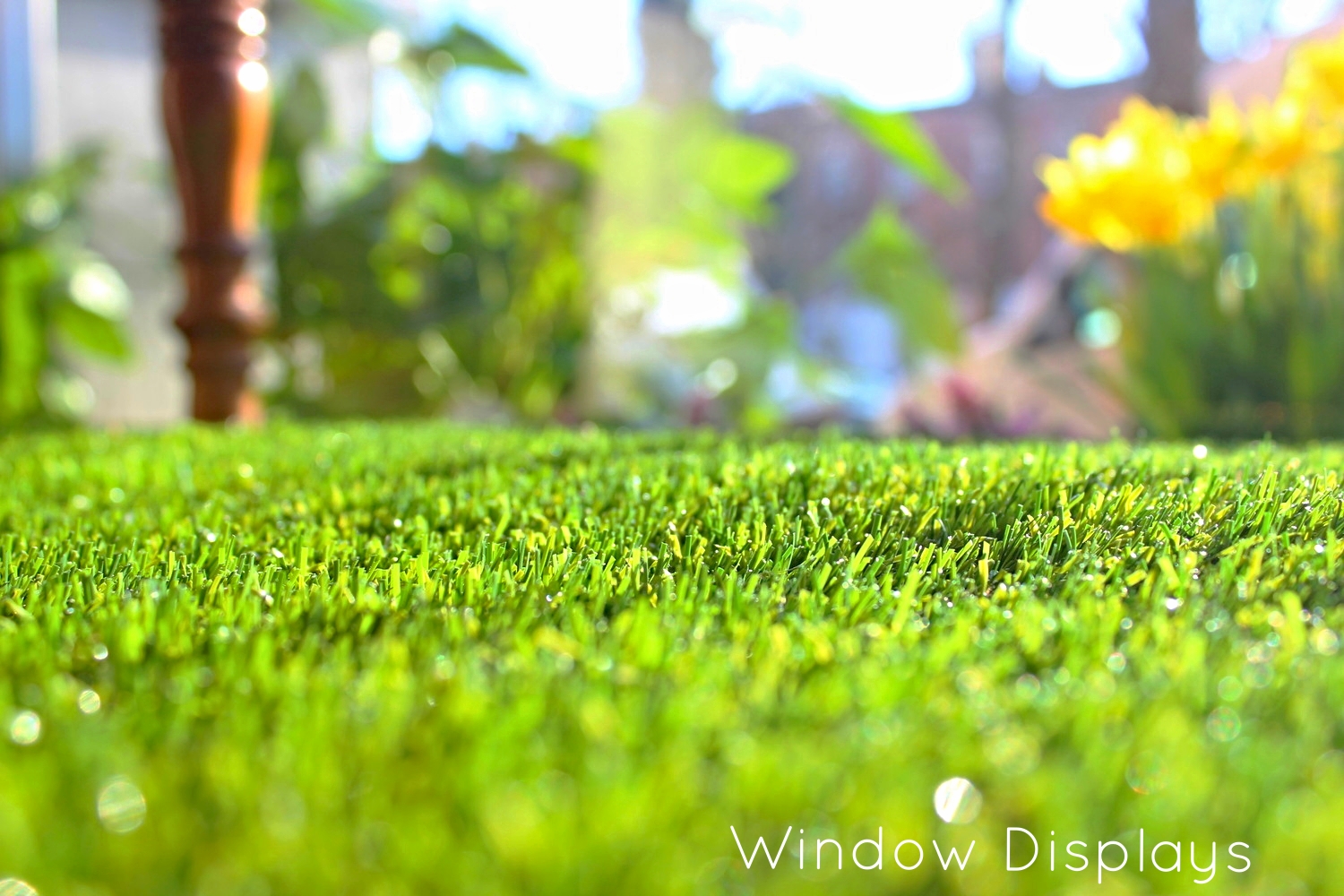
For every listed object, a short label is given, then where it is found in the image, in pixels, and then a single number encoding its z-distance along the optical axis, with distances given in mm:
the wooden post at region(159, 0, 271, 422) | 999
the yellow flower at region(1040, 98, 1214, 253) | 1050
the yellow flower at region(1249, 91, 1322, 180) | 1027
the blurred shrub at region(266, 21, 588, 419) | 1302
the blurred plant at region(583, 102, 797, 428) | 1362
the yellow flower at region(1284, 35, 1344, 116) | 999
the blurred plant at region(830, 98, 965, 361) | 1447
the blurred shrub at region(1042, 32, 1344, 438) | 1025
